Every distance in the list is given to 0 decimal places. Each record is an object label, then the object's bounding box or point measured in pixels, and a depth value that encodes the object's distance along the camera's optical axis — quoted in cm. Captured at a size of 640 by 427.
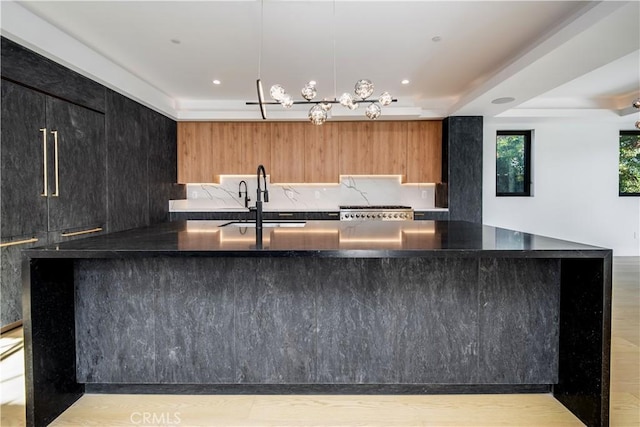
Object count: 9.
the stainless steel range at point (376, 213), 527
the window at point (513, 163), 623
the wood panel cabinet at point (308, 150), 562
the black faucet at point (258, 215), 229
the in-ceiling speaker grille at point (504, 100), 434
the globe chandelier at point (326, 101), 257
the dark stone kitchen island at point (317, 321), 199
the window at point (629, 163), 629
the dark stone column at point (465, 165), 527
